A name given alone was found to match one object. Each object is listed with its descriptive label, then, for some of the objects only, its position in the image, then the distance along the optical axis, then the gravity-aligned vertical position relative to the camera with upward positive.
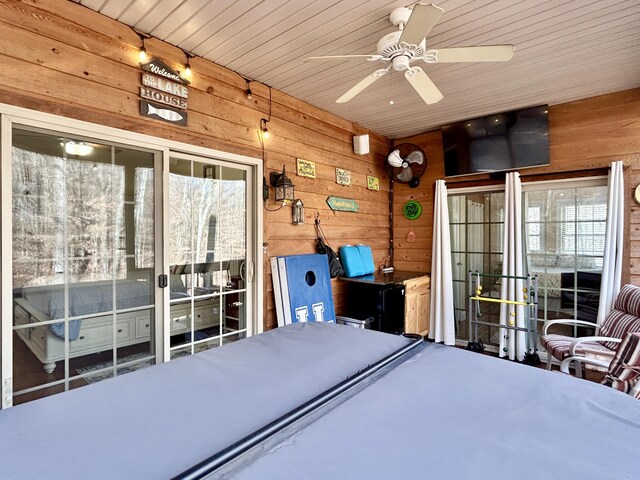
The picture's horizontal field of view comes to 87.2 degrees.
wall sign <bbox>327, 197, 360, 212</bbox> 3.83 +0.42
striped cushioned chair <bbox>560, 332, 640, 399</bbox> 2.12 -0.85
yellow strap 3.30 -0.65
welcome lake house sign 2.32 +1.07
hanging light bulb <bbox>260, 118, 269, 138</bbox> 3.12 +1.05
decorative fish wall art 2.32 +0.92
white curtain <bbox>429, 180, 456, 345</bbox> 4.19 -0.48
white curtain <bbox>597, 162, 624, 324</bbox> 3.26 -0.05
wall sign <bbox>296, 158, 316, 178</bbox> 3.47 +0.76
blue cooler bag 3.88 -0.24
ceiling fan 1.64 +1.07
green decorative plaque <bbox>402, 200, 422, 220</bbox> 4.59 +0.40
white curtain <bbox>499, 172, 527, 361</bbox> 3.78 -0.31
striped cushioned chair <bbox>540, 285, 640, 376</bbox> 2.71 -0.84
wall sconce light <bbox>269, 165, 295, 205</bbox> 3.17 +0.52
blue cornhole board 3.23 -0.48
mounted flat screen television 3.63 +1.09
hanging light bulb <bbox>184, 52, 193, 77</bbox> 2.53 +1.32
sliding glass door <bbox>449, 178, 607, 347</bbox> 3.58 -0.07
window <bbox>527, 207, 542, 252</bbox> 3.90 +0.10
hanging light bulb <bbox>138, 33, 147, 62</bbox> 2.29 +1.29
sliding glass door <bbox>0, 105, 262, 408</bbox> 1.89 -0.07
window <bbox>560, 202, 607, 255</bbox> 3.53 +0.09
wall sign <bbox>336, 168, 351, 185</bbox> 3.95 +0.76
